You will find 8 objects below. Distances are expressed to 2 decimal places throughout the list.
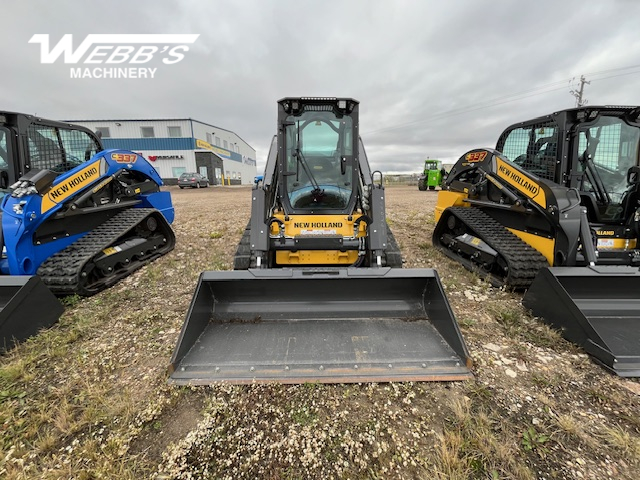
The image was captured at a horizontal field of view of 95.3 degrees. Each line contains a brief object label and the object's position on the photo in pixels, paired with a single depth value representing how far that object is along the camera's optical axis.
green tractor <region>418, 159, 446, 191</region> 23.47
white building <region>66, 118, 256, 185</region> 31.69
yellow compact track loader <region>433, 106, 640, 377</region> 2.94
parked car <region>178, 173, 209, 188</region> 25.28
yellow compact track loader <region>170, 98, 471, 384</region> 2.33
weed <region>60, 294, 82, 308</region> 3.58
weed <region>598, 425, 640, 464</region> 1.68
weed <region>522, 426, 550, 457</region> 1.73
